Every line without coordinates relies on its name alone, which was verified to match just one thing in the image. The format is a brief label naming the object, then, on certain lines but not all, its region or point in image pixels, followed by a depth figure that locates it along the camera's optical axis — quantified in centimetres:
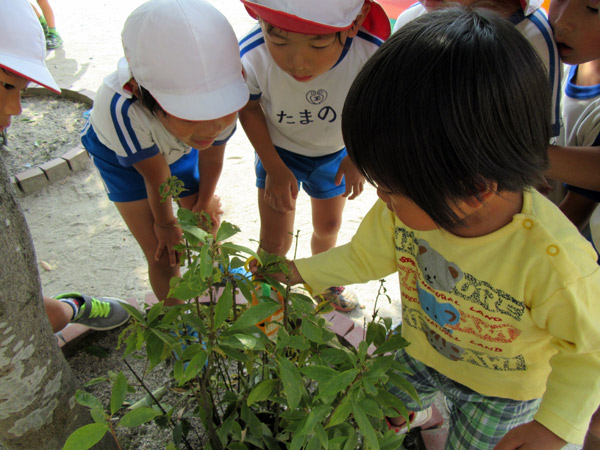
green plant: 86
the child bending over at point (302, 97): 140
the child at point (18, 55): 144
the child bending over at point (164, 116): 138
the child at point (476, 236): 83
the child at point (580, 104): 138
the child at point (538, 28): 141
